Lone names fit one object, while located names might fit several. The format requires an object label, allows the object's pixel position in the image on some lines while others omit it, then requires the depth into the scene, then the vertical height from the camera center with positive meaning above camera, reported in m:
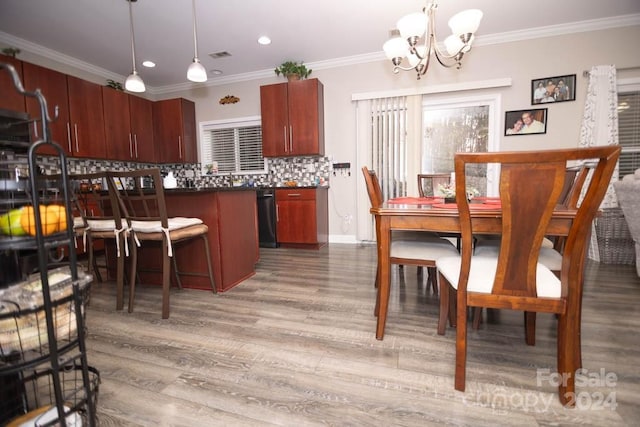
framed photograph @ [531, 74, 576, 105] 3.45 +1.13
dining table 1.28 -0.19
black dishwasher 4.14 -0.39
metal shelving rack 0.69 -0.27
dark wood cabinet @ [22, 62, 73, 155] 3.20 +1.18
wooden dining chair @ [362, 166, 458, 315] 1.71 -0.40
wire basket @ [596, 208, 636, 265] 2.96 -0.61
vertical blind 4.05 +0.61
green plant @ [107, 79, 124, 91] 4.31 +1.61
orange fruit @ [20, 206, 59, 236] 0.72 -0.07
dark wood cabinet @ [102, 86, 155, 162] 4.13 +1.00
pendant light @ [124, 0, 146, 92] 2.84 +1.07
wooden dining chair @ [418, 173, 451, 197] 2.81 +0.03
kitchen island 2.39 -0.45
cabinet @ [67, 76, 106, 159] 3.67 +0.98
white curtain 3.27 +0.83
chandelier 1.94 +1.07
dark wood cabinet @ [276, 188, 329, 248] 4.00 -0.42
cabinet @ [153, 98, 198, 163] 4.80 +1.02
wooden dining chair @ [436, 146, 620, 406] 0.99 -0.26
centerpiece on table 1.95 -0.07
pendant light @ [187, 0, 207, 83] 2.65 +1.08
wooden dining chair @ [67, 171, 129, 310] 2.01 -0.28
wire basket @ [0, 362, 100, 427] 0.83 -0.72
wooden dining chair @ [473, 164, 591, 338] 1.53 -0.39
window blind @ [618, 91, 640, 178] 3.38 +0.62
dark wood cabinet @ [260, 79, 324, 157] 4.09 +1.01
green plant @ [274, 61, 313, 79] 4.12 +1.70
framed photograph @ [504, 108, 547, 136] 3.57 +0.77
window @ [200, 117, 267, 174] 4.91 +0.77
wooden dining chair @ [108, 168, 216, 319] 1.87 -0.26
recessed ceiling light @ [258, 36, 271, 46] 3.54 +1.85
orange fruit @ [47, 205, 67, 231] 0.76 -0.06
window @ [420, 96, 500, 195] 3.83 +0.70
